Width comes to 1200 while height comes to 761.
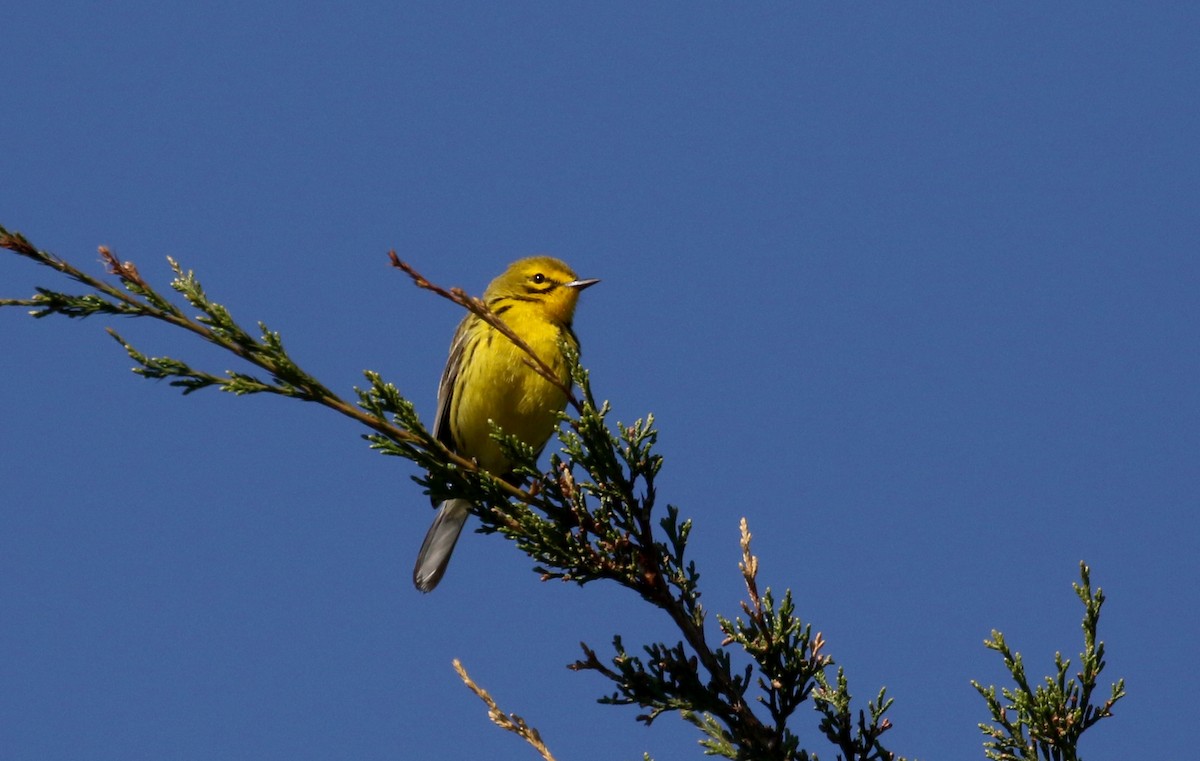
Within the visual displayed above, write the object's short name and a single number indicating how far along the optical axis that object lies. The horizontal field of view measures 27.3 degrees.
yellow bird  12.84
